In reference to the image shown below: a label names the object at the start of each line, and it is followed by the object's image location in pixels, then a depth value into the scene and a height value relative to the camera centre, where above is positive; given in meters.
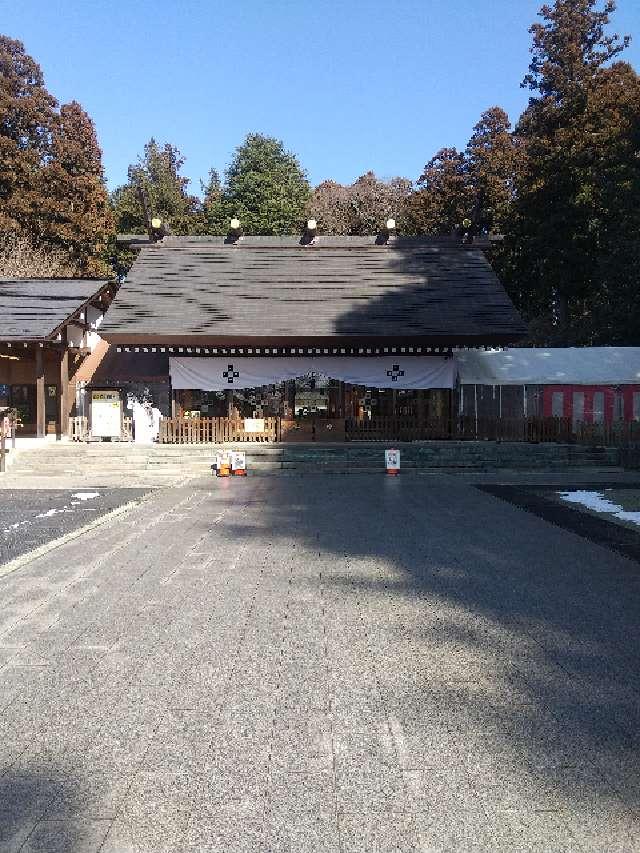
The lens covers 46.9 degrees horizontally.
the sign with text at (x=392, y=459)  19.97 -1.15
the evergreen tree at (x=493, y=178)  42.38 +14.21
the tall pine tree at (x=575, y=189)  32.91 +11.03
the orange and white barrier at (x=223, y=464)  19.34 -1.23
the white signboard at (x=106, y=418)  24.55 -0.02
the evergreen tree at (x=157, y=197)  46.38 +14.77
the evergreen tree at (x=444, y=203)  43.81 +12.89
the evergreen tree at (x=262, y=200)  45.59 +13.85
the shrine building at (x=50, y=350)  24.97 +2.43
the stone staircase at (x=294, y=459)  20.25 -1.19
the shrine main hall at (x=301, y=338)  24.00 +2.53
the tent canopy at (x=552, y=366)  23.94 +1.70
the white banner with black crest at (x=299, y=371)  24.53 +1.54
